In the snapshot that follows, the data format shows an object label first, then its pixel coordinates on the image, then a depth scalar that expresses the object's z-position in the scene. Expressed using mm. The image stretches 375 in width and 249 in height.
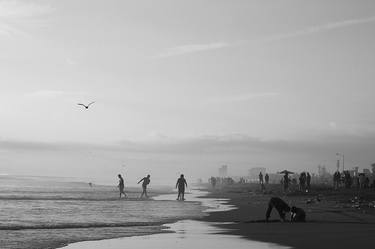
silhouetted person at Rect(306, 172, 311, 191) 54147
